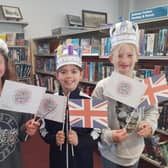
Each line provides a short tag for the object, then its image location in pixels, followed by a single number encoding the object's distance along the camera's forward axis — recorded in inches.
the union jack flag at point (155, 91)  39.7
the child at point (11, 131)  40.2
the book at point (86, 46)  107.0
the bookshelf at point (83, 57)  104.7
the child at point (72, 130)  41.8
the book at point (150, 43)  75.8
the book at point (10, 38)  137.4
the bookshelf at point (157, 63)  72.5
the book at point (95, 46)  103.6
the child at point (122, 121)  40.9
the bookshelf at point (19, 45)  139.1
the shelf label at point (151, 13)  74.2
